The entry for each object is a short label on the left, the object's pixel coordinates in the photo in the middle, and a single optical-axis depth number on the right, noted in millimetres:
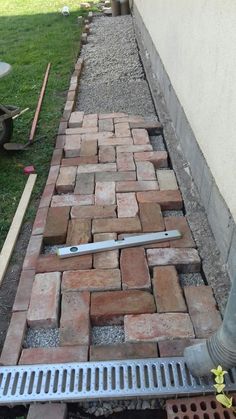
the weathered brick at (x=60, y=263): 2460
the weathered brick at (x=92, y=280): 2307
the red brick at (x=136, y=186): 3162
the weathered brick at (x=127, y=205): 2908
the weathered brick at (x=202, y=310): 2061
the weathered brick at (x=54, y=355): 1953
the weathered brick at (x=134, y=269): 2312
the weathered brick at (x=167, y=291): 2174
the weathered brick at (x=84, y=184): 3168
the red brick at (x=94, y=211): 2898
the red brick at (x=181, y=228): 2600
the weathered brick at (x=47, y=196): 3055
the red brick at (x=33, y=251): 2519
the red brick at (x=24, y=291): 2229
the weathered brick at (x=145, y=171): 3320
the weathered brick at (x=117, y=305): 2150
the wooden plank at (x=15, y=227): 2625
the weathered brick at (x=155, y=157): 3521
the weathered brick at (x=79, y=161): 3557
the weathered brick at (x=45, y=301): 2137
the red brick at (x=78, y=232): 2674
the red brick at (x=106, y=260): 2455
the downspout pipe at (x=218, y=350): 1588
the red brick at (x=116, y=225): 2746
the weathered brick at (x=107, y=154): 3586
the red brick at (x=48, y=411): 1733
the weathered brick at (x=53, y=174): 3315
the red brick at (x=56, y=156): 3584
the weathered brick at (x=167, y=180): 3176
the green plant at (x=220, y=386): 1475
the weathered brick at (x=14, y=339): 1970
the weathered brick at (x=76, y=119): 4262
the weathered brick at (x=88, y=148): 3707
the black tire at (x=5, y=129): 3807
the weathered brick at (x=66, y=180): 3225
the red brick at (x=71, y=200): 3033
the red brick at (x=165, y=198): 2990
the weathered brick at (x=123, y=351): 1952
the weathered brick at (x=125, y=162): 3451
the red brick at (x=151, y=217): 2760
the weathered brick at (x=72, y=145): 3732
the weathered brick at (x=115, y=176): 3297
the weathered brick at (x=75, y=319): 2039
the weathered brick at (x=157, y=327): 2021
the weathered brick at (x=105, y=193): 3053
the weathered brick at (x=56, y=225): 2709
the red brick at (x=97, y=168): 3438
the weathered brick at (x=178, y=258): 2445
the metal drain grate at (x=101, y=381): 1790
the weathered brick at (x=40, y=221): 2791
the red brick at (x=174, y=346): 1954
